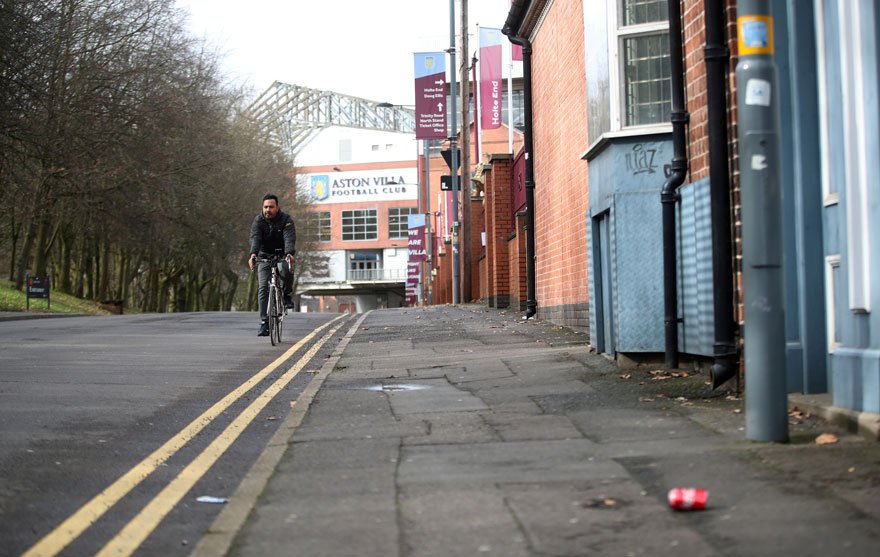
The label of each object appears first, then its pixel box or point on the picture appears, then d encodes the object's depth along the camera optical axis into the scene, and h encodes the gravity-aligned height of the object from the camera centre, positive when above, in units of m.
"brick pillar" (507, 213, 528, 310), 22.59 +0.70
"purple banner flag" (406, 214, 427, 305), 69.38 +3.85
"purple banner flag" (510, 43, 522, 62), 43.42 +9.79
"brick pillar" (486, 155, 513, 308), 26.03 +1.82
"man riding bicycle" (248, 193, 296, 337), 14.64 +0.87
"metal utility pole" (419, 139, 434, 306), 70.00 +3.09
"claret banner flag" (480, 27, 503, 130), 34.72 +7.11
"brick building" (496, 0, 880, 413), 6.07 +0.78
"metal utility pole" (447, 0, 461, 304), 37.81 +4.76
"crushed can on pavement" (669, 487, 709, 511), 4.43 -0.79
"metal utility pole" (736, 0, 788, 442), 5.64 +0.43
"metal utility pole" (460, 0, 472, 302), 33.94 +3.80
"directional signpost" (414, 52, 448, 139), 39.62 +7.15
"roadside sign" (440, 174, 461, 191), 45.00 +4.72
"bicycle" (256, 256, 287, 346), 14.82 +0.03
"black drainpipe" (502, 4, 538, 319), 19.81 +2.32
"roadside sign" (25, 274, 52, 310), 34.69 +0.70
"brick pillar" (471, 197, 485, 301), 37.09 +1.94
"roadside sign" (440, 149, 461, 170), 44.35 +5.75
